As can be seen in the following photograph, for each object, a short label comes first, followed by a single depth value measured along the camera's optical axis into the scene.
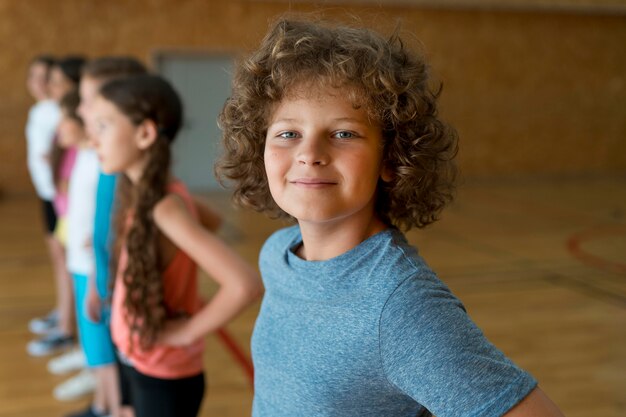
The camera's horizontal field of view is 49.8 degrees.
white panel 9.69
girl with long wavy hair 1.78
